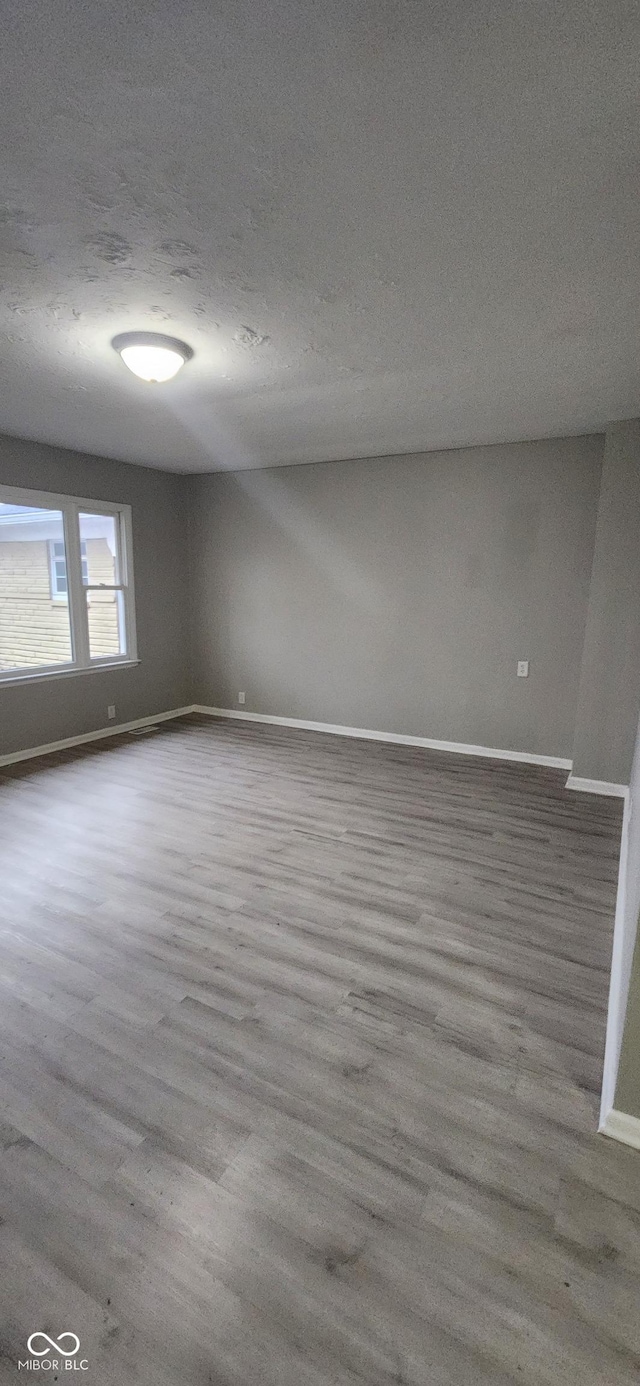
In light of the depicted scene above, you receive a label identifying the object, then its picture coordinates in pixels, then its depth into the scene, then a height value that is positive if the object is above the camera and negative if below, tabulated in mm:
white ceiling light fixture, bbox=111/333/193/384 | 2432 +1043
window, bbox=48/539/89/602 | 4639 +201
